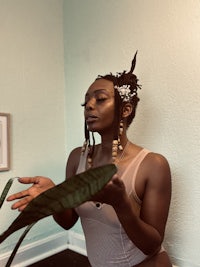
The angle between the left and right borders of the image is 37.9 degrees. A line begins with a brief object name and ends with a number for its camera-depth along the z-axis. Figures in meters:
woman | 0.94
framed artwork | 1.34
